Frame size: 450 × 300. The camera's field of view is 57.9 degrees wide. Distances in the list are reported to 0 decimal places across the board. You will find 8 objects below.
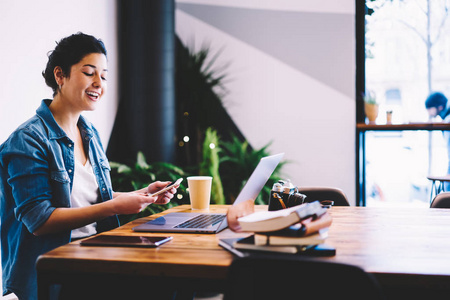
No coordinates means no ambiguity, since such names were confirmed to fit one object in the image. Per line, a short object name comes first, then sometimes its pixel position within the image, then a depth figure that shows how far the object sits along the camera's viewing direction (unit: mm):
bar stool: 3686
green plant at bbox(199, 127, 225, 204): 3680
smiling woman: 1421
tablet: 1173
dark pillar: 3875
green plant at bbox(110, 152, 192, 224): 3353
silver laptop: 1269
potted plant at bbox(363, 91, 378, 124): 4301
